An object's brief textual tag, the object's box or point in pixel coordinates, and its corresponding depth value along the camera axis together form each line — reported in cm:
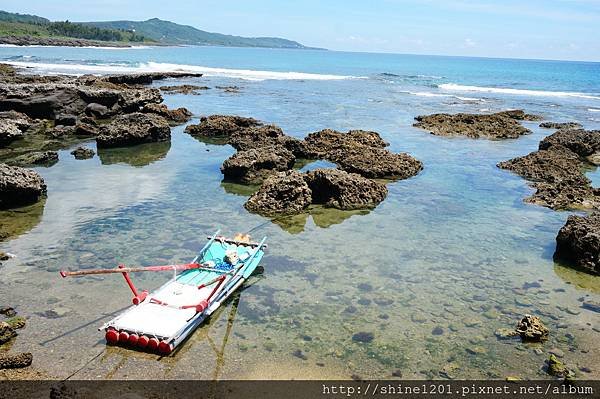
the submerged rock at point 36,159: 2125
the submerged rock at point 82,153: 2308
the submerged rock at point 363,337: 963
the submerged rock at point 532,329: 966
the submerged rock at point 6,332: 896
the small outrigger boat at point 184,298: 878
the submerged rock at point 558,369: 863
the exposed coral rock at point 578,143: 2636
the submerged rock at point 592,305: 1093
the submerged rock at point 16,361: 821
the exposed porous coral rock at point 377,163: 2138
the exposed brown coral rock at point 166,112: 3347
